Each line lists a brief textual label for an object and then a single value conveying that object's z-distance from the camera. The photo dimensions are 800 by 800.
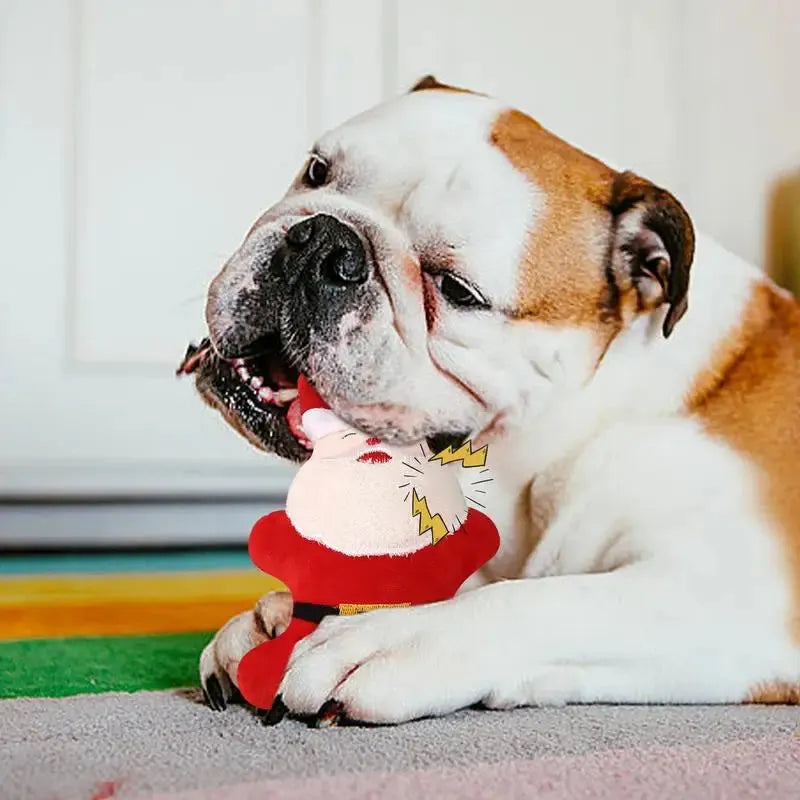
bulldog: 1.12
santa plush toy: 1.05
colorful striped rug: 1.30
